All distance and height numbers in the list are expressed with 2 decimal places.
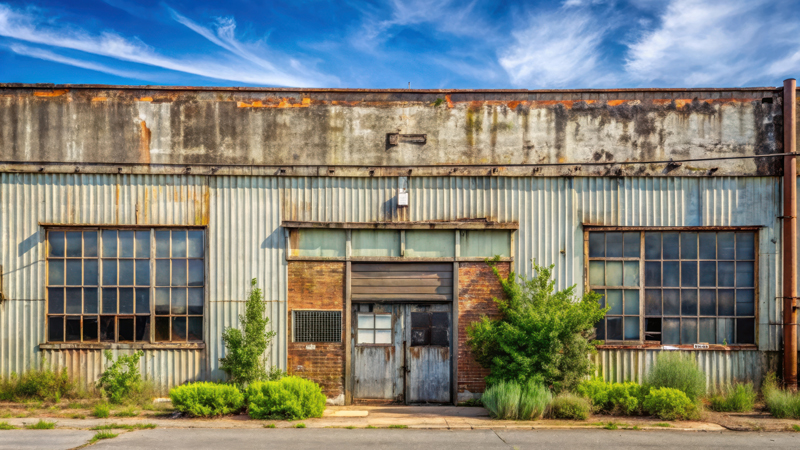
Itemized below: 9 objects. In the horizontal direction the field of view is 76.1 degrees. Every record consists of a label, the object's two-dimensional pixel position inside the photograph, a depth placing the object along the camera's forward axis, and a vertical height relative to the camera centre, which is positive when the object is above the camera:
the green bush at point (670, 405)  8.41 -2.67
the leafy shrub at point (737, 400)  9.12 -2.82
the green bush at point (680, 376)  9.05 -2.38
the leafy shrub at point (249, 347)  9.36 -1.88
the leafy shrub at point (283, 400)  8.35 -2.56
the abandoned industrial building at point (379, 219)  9.97 +0.50
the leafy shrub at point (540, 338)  8.76 -1.64
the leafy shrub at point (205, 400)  8.45 -2.57
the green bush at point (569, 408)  8.30 -2.67
